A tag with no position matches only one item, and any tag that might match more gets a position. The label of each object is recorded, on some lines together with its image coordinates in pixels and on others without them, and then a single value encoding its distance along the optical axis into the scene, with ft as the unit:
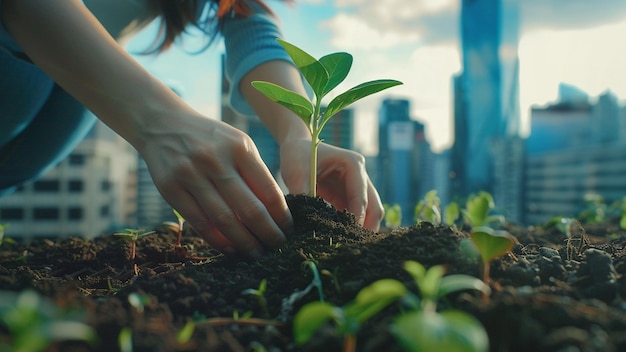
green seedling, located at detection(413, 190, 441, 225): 4.43
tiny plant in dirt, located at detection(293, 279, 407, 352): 1.14
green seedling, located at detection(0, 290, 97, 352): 0.95
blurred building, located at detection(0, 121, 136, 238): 62.23
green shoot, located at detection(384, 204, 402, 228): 5.23
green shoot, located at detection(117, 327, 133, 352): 1.24
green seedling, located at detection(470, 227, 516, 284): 1.67
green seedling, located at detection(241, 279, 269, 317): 1.89
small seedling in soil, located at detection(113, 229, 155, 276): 3.28
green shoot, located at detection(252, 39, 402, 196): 2.65
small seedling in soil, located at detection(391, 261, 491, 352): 0.95
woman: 2.52
